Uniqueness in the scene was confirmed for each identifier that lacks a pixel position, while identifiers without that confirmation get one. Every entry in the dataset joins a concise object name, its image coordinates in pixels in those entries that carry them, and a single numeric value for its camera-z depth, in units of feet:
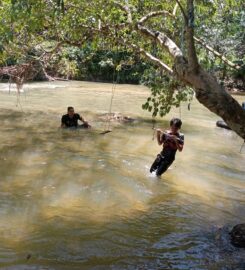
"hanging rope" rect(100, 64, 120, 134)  46.24
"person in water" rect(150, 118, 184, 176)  27.53
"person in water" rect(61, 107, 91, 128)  44.98
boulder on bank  53.55
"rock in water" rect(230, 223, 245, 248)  18.51
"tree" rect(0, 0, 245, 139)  16.46
